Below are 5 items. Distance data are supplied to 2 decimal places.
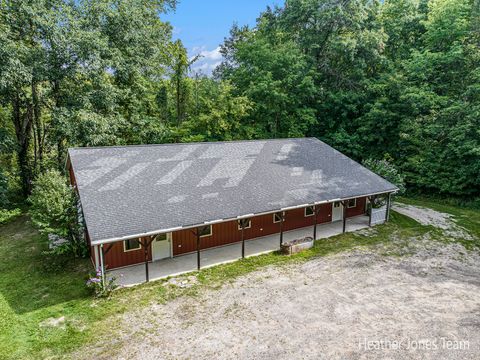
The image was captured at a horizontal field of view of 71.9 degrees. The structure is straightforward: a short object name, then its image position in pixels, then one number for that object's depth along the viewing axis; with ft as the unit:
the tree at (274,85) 91.40
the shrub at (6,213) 59.32
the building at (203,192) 41.86
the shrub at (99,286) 37.78
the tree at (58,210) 44.88
